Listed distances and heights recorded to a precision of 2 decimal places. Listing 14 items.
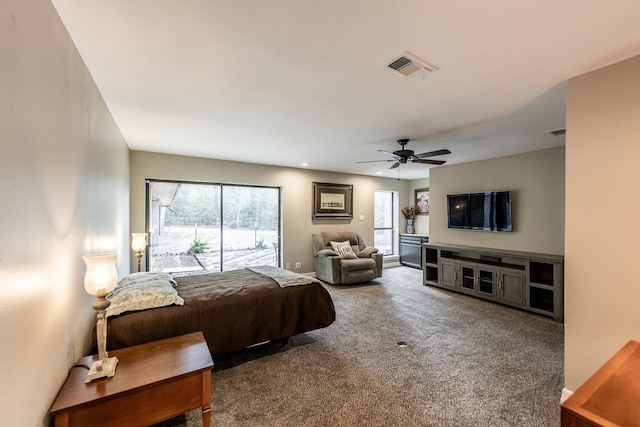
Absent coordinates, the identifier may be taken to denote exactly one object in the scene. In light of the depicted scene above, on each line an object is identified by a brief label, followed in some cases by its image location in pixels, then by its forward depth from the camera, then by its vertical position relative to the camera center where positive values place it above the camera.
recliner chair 5.54 -0.98
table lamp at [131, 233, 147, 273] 3.81 -0.40
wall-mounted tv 4.89 +0.04
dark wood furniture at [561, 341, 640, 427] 1.06 -0.77
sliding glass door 4.98 -0.25
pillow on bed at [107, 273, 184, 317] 2.19 -0.68
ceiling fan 3.85 +0.79
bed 2.17 -0.87
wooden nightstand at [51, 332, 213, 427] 1.36 -0.91
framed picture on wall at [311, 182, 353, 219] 6.45 +0.29
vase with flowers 7.74 -0.05
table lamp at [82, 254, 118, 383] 1.52 -0.42
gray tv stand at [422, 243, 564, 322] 3.96 -1.01
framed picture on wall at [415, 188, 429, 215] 7.53 +0.36
